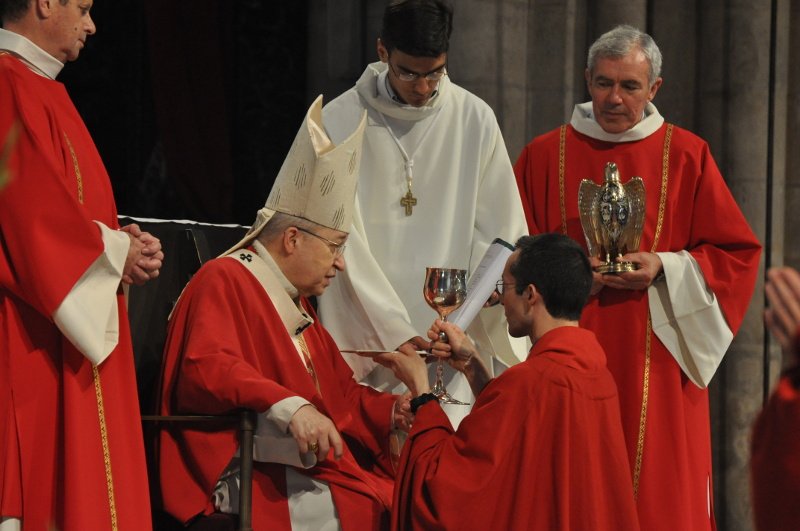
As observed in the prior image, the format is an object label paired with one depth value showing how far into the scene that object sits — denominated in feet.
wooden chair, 25.20
